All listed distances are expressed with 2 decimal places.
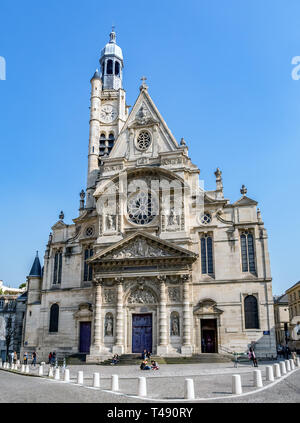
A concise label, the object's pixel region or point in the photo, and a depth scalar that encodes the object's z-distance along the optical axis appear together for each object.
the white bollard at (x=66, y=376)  20.38
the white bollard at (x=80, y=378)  18.74
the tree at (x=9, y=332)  53.53
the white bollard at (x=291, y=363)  25.85
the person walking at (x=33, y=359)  36.72
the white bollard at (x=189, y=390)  13.14
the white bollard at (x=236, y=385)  14.09
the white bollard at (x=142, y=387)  13.92
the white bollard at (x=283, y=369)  21.72
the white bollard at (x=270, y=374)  18.03
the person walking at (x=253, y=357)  26.28
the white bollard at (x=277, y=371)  19.64
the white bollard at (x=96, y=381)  17.09
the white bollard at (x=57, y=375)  21.68
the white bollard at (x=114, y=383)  15.75
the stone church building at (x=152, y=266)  34.06
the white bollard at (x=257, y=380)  16.03
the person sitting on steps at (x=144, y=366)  26.51
